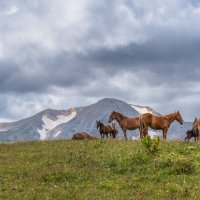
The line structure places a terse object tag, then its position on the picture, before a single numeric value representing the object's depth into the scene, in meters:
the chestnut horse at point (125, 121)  44.50
